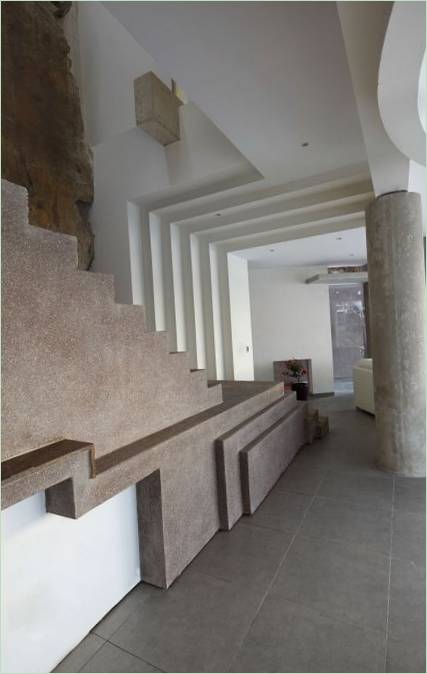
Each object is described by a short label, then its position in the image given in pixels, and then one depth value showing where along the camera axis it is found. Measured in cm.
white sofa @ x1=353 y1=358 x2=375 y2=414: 583
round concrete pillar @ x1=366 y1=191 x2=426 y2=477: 335
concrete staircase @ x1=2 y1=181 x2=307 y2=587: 140
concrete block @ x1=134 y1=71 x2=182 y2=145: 363
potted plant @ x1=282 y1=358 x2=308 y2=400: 666
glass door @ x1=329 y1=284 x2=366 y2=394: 912
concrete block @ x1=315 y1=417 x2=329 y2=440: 480
